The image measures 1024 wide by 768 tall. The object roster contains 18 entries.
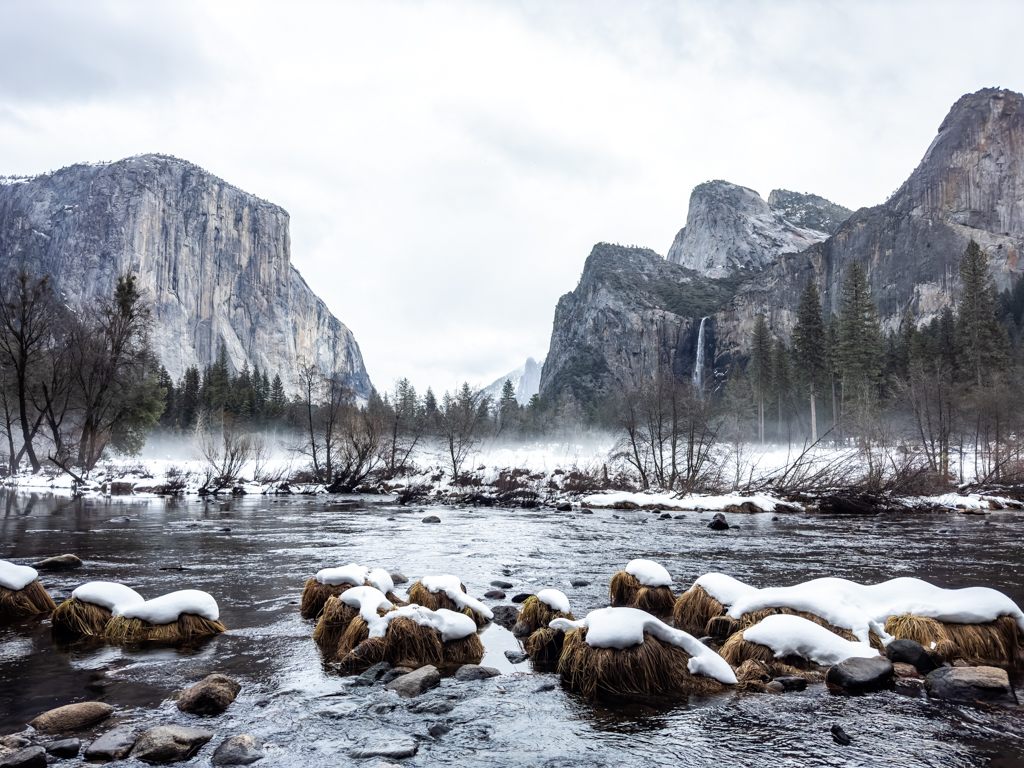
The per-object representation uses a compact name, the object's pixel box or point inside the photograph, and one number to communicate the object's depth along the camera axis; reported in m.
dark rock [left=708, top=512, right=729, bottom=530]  19.63
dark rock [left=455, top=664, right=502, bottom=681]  6.14
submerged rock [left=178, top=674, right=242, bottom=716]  5.09
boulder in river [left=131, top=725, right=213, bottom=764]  4.19
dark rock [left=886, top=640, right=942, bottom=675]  6.17
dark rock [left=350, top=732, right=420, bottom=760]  4.36
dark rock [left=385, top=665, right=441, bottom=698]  5.63
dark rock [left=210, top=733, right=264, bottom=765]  4.20
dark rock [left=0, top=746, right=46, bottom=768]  3.86
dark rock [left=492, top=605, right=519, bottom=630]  8.19
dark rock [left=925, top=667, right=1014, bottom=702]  5.34
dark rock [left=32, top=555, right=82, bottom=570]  11.42
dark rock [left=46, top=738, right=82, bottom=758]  4.16
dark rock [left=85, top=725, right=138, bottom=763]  4.18
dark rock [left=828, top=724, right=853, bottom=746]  4.52
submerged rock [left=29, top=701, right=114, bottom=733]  4.58
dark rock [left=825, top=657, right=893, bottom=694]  5.60
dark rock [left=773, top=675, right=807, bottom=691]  5.70
